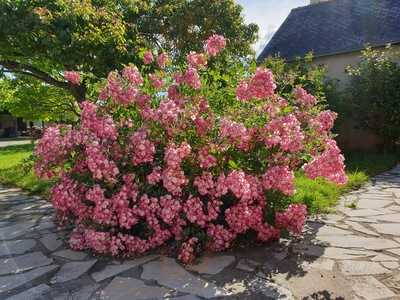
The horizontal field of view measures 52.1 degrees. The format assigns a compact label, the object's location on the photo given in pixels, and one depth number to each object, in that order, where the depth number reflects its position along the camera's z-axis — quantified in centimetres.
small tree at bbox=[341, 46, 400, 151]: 1153
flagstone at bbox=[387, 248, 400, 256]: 400
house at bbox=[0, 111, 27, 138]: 4112
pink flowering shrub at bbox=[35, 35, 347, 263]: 397
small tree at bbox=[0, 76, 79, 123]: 1052
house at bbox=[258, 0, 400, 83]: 1422
